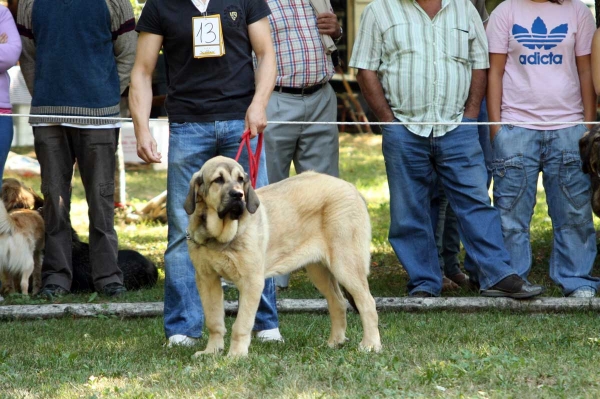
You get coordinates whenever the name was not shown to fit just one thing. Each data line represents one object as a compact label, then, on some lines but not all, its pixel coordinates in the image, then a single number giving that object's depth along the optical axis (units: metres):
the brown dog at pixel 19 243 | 15.54
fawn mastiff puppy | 10.11
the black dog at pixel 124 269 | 16.11
